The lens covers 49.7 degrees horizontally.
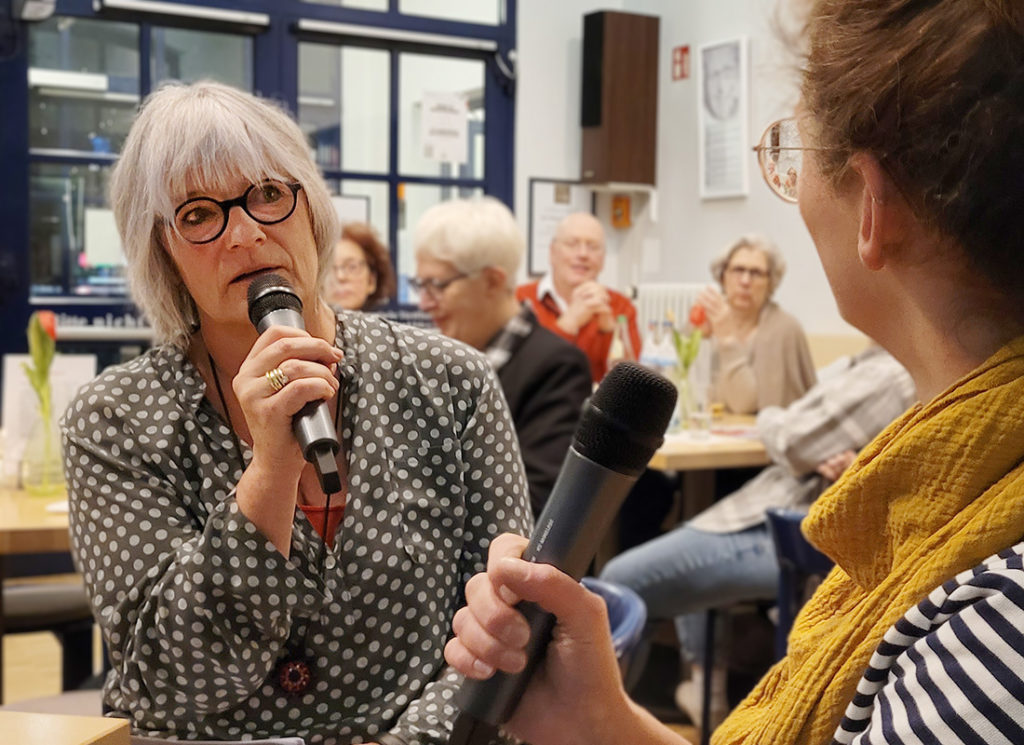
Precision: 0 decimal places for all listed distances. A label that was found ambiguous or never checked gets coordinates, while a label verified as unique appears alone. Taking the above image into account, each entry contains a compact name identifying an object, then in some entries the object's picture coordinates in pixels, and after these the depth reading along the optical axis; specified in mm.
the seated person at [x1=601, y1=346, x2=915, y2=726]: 2922
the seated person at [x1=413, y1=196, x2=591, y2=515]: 2551
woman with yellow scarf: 677
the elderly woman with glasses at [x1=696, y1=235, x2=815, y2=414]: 4219
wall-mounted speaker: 6520
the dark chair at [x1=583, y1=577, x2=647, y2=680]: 1722
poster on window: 6004
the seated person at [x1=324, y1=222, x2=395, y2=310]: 3699
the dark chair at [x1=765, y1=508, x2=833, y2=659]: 2523
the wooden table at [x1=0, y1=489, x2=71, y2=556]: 2193
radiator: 6285
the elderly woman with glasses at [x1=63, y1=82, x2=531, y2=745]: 1130
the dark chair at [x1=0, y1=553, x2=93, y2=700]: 2695
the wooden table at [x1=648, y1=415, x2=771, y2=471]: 3203
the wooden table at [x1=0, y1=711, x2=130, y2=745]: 742
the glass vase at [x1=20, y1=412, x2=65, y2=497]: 2549
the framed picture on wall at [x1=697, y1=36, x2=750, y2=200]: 6090
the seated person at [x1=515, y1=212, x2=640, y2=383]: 5094
